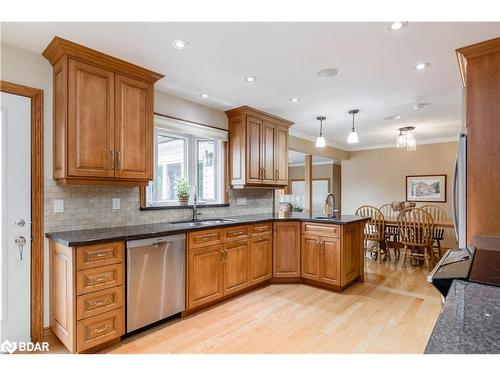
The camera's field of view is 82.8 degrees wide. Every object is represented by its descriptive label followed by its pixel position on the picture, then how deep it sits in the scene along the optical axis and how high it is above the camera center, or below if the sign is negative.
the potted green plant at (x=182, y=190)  3.41 -0.03
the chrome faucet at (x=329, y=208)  3.94 -0.30
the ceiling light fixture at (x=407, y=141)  4.58 +0.76
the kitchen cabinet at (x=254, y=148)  3.82 +0.55
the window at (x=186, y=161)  3.35 +0.35
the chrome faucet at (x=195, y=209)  3.45 -0.26
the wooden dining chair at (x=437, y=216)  4.72 -0.59
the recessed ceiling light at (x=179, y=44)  2.17 +1.12
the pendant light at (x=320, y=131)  4.00 +1.05
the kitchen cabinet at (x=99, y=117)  2.22 +0.60
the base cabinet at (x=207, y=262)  2.07 -0.76
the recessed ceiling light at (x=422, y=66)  2.54 +1.10
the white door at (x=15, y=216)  2.15 -0.22
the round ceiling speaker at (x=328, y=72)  2.68 +1.11
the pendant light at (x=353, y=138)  3.80 +0.66
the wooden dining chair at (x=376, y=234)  4.94 -0.82
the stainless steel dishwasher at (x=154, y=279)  2.32 -0.80
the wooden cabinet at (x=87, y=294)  2.02 -0.80
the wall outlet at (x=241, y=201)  4.17 -0.21
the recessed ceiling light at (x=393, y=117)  4.35 +1.09
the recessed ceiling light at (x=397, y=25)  1.91 +1.10
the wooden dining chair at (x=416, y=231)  4.45 -0.71
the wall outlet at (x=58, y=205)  2.39 -0.15
